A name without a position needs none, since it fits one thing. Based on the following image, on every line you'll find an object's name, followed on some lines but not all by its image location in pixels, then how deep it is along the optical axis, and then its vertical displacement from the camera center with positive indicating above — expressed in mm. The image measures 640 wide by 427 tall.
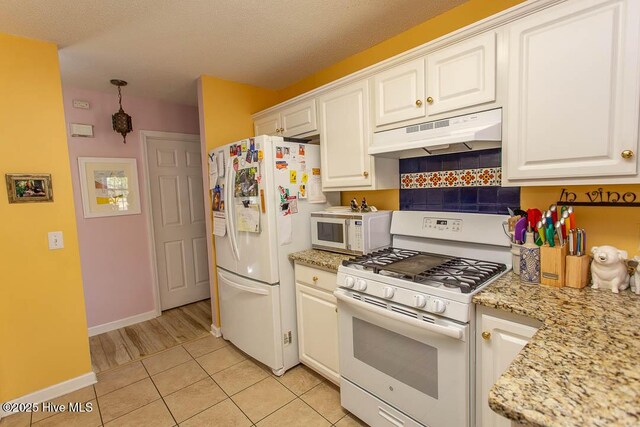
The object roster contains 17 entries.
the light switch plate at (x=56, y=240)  2094 -267
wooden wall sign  1333 -77
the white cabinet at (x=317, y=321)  1985 -873
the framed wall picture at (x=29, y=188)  1954 +89
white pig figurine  1242 -360
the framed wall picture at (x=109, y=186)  2994 +126
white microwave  1968 -274
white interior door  3475 -268
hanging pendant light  2936 +732
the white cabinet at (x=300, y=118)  2335 +582
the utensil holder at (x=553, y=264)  1316 -350
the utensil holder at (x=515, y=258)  1479 -359
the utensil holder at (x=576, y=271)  1298 -377
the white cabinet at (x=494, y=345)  1180 -643
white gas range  1299 -598
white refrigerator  2141 -245
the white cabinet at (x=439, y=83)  1452 +549
